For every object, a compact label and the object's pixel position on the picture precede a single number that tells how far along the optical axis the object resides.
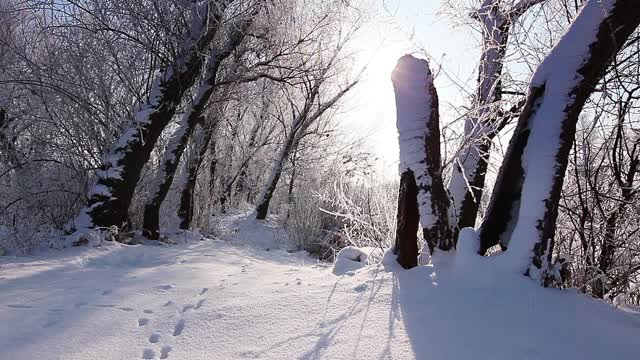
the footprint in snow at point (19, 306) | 2.54
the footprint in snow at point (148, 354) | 2.04
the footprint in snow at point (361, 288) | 2.69
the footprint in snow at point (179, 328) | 2.33
